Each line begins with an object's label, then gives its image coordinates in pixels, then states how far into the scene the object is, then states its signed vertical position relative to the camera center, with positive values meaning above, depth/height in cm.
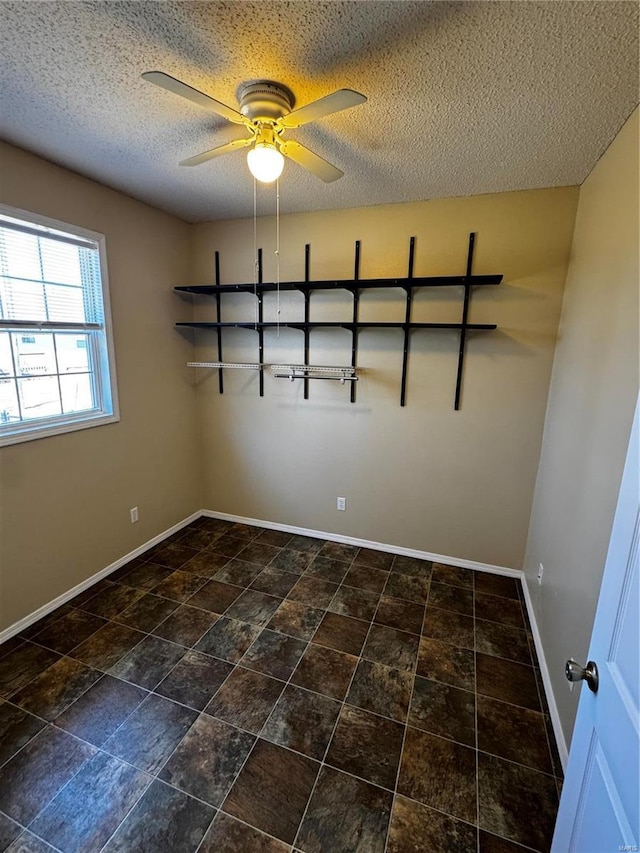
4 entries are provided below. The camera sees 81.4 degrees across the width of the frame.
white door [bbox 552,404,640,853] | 76 -80
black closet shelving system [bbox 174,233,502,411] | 250 +47
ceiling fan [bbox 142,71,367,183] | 135 +86
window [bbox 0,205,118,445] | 210 +8
